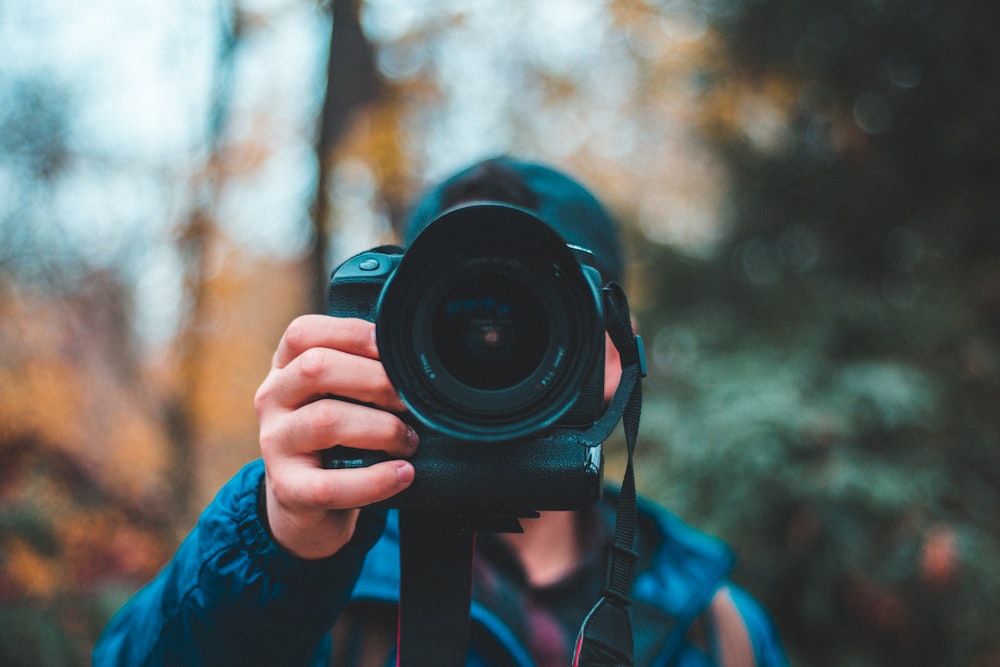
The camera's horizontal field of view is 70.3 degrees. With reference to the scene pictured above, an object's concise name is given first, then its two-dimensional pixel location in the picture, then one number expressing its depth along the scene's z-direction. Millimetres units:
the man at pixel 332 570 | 806
